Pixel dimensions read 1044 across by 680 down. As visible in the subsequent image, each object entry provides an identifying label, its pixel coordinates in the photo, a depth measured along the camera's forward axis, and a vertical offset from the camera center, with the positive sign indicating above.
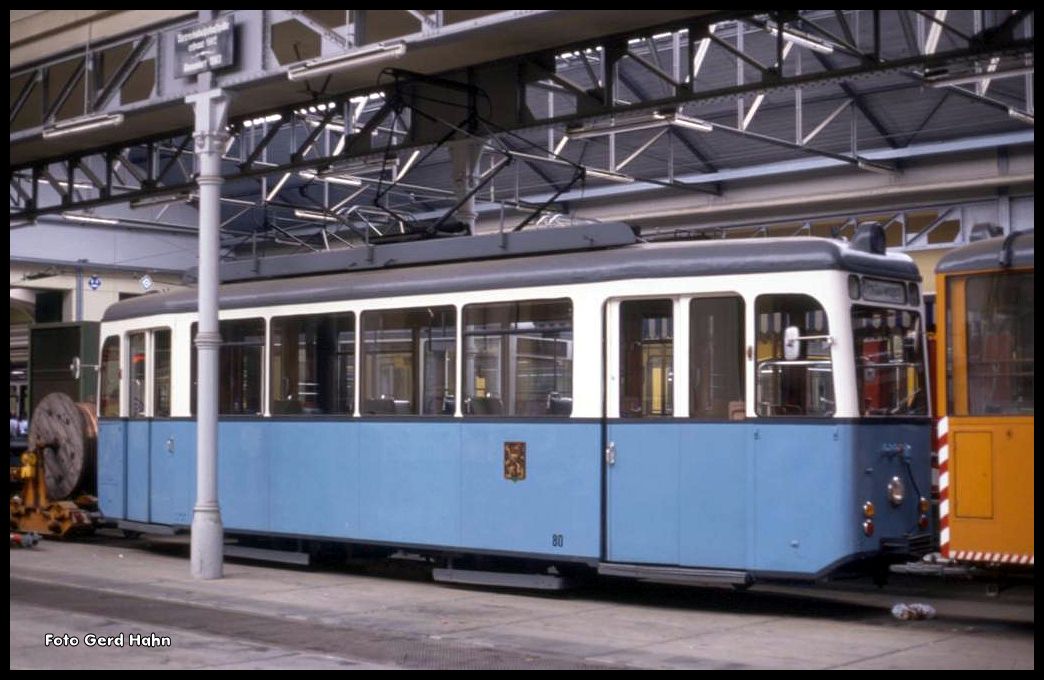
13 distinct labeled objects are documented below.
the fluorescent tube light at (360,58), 12.48 +3.16
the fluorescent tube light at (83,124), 15.82 +3.26
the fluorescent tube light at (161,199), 19.58 +3.00
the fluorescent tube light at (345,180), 22.75 +3.87
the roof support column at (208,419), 14.01 -0.01
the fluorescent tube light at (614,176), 23.06 +3.99
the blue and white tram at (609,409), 11.00 +0.06
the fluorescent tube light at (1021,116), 20.35 +4.28
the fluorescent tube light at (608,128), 15.27 +3.10
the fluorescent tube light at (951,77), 13.62 +3.20
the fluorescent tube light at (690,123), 18.09 +3.94
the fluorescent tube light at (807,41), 13.59 +3.71
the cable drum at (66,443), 17.91 -0.31
